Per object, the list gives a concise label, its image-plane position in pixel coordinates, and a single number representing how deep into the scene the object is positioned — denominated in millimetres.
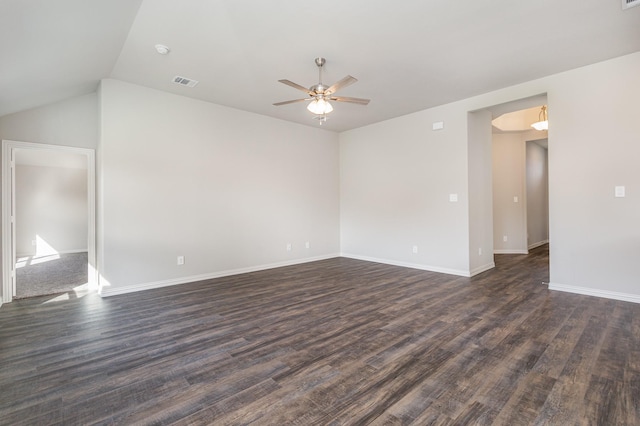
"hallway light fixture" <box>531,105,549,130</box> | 5768
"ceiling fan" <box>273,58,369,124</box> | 3305
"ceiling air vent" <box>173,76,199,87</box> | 3908
